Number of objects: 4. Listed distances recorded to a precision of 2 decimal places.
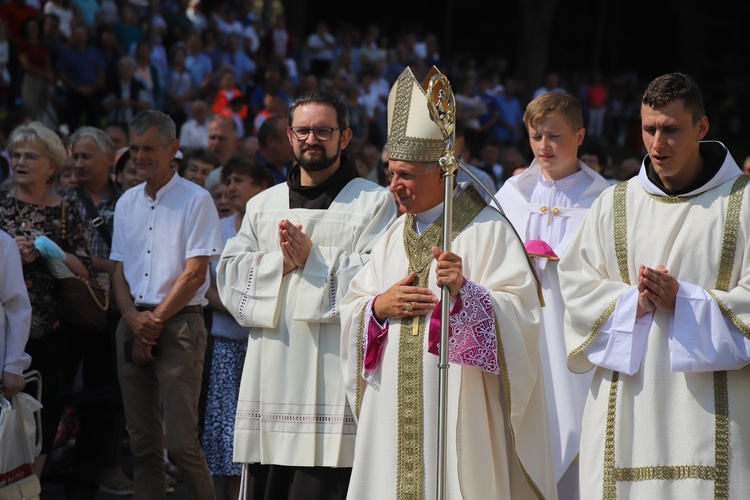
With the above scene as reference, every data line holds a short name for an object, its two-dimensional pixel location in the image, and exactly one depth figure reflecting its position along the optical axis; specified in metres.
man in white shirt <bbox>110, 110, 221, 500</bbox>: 13.29
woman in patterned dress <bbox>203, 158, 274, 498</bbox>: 14.87
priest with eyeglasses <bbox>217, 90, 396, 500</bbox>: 11.61
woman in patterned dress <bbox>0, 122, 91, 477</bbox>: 14.23
